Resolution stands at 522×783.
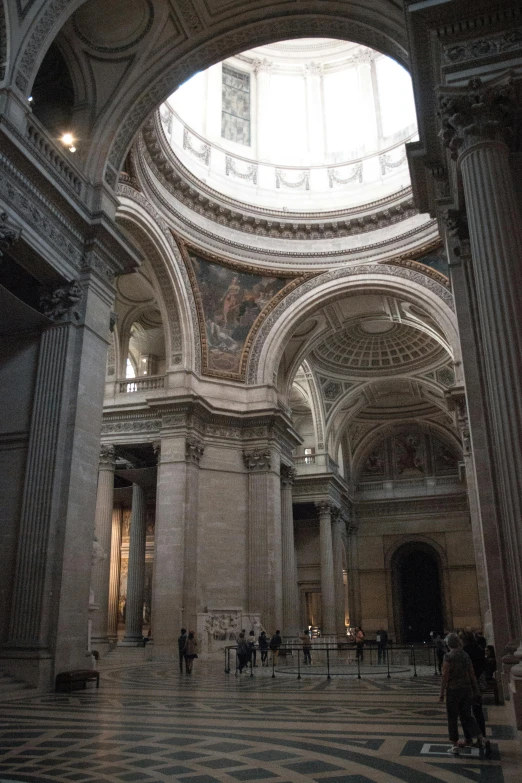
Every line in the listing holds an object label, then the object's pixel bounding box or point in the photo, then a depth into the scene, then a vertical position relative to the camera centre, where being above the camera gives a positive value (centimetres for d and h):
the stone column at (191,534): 1786 +238
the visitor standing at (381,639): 1819 -52
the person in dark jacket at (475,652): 774 -37
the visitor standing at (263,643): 1531 -49
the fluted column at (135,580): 2008 +126
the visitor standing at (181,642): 1366 -39
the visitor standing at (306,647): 1372 -50
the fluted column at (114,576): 2191 +160
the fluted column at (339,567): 2808 +227
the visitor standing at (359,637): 1761 -41
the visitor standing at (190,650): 1284 -52
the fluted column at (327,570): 2703 +206
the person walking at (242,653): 1314 -59
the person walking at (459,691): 481 -50
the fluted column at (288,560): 2152 +200
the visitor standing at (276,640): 1587 -43
